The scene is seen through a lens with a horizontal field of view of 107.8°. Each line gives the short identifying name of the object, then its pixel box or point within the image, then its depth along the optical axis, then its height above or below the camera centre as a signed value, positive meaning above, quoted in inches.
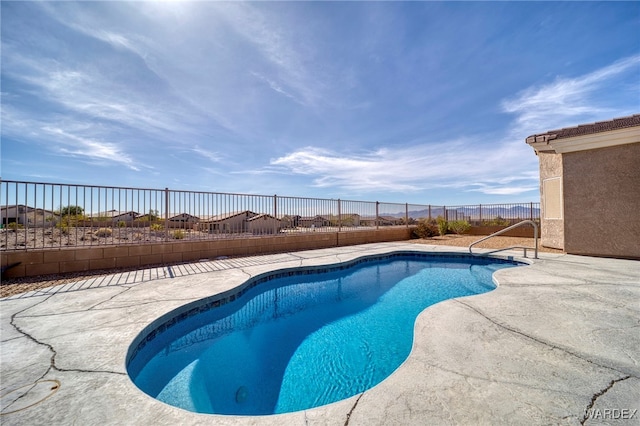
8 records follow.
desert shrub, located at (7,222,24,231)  177.3 -7.0
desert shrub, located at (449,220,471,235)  532.4 -24.8
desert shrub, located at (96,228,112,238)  218.7 -15.1
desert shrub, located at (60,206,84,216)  199.0 +4.9
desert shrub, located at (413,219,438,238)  501.7 -29.8
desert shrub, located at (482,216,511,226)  513.0 -15.5
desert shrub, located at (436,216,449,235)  518.9 -22.3
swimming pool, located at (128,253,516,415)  81.9 -63.0
